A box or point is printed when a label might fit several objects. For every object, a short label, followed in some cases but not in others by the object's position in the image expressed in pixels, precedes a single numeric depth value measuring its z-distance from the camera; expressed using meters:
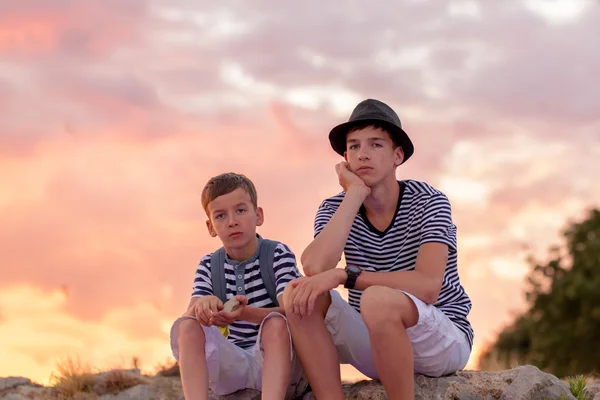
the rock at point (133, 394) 8.73
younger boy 5.56
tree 24.23
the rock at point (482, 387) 6.07
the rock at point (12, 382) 9.52
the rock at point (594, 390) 7.37
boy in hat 5.35
